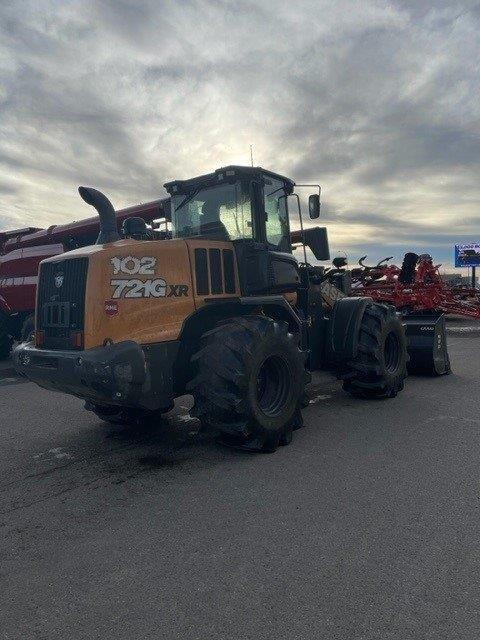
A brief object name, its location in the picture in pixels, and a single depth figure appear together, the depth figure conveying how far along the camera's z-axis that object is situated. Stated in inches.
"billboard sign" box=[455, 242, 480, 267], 1389.0
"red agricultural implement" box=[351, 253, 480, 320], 555.8
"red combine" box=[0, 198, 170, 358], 411.5
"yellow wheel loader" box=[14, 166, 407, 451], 149.3
